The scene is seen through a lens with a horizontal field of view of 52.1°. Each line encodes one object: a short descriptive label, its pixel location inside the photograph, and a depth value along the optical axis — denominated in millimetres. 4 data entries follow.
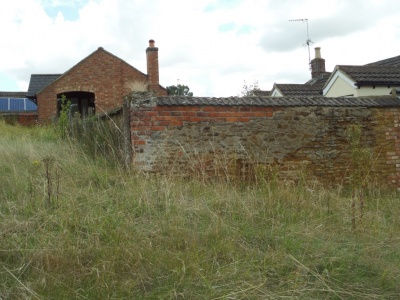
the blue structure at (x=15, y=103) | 27003
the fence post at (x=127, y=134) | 6255
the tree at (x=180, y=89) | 43825
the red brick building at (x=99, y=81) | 20609
